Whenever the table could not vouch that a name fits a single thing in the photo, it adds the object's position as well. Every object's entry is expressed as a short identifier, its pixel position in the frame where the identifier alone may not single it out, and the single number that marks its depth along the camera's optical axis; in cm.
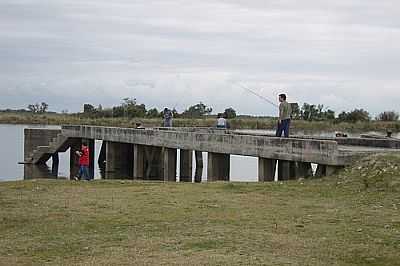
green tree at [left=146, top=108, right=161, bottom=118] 8100
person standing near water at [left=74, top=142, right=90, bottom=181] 2522
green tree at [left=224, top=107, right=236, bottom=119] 8361
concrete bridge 2156
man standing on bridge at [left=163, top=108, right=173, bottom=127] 3870
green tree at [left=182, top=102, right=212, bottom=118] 8707
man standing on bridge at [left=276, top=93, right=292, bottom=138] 2334
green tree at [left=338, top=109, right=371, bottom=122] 6912
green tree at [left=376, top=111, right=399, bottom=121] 6916
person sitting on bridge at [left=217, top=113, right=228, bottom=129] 3612
